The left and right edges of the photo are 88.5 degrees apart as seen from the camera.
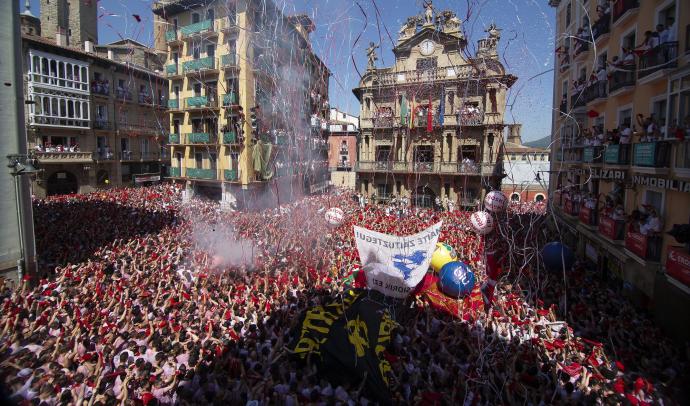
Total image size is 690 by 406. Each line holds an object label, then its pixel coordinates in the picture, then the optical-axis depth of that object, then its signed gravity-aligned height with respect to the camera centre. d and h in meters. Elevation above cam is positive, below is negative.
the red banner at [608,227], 11.30 -1.90
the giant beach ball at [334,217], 14.62 -2.05
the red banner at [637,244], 9.58 -2.07
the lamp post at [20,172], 10.28 -0.23
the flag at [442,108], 25.11 +4.26
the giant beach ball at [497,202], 12.84 -1.21
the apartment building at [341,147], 38.06 +2.19
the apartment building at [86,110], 24.36 +4.38
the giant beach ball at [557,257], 11.48 -2.87
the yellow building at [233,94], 21.36 +4.57
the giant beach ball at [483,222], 12.85 -1.97
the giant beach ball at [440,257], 10.15 -2.58
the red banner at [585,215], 13.34 -1.74
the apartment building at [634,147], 8.87 +0.70
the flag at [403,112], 24.44 +3.86
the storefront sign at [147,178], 29.27 -1.09
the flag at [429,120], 23.73 +3.27
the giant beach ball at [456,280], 8.80 -2.80
